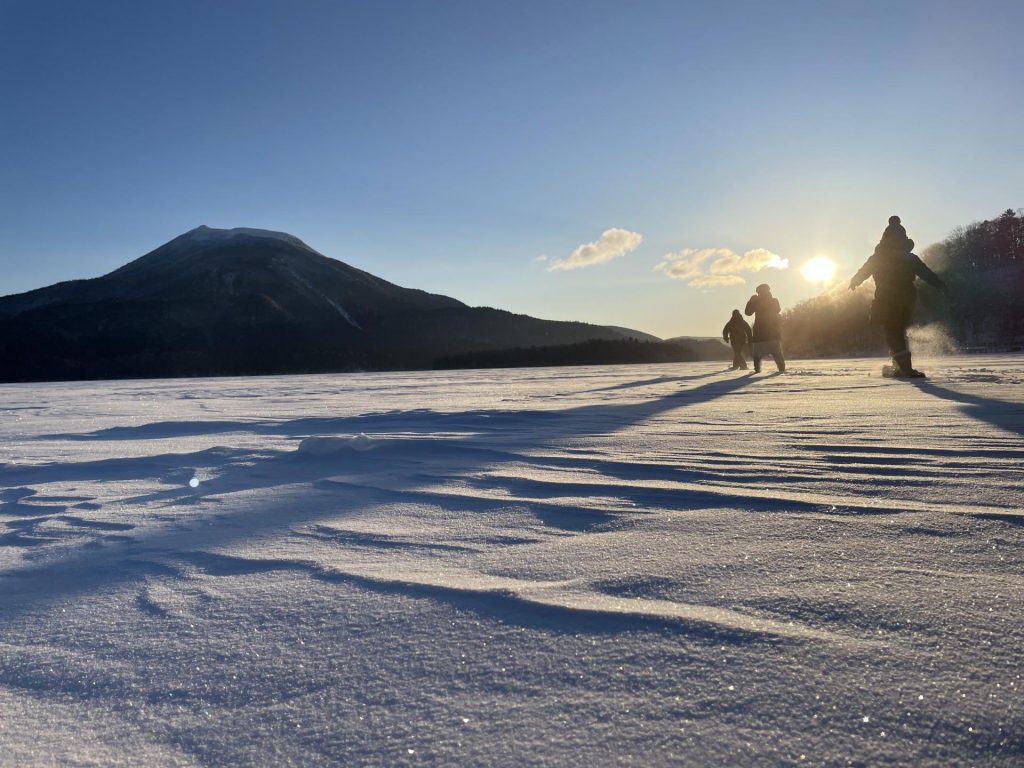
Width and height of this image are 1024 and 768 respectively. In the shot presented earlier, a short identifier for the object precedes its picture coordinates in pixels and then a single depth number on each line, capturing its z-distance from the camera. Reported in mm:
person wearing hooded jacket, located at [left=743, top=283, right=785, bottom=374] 11641
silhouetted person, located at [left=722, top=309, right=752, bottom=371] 14161
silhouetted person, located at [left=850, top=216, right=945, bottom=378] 7387
